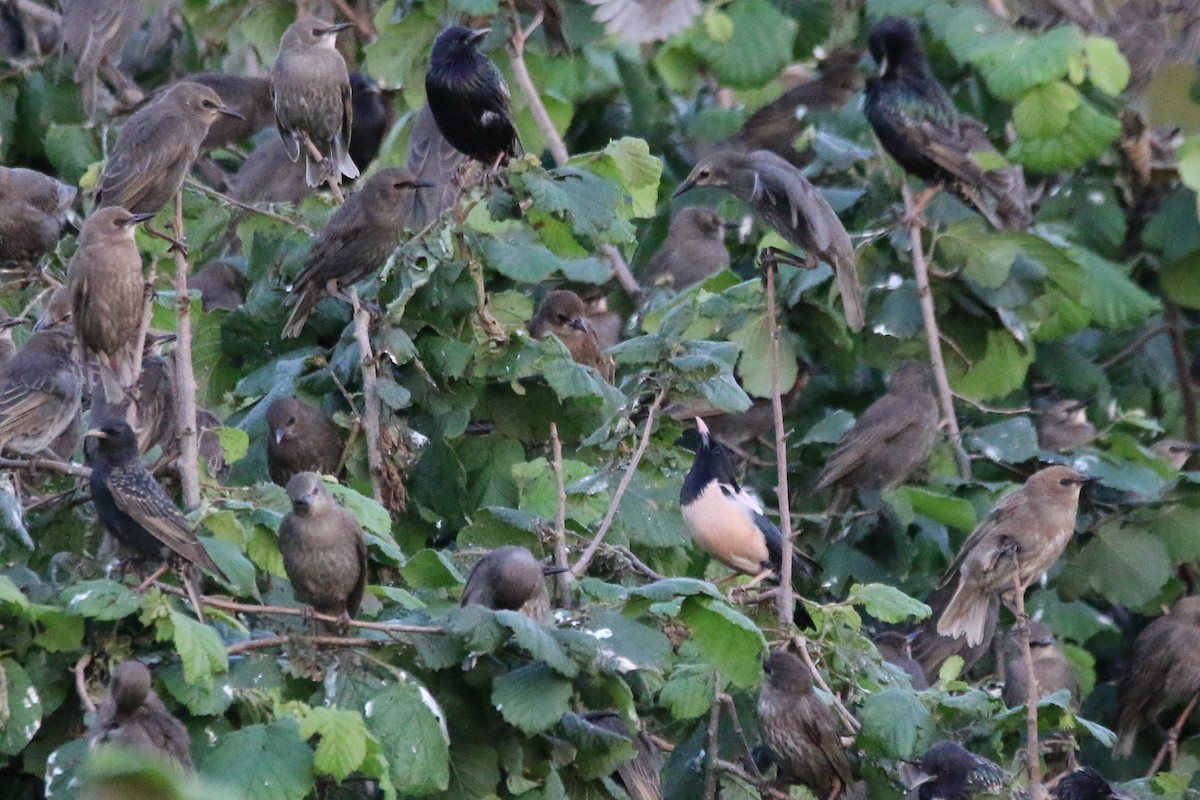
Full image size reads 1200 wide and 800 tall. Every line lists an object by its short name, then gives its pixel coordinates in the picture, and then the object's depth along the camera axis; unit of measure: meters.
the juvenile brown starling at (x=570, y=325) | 16.27
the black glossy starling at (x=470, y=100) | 14.95
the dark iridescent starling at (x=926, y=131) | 17.28
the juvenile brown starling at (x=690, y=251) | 18.06
